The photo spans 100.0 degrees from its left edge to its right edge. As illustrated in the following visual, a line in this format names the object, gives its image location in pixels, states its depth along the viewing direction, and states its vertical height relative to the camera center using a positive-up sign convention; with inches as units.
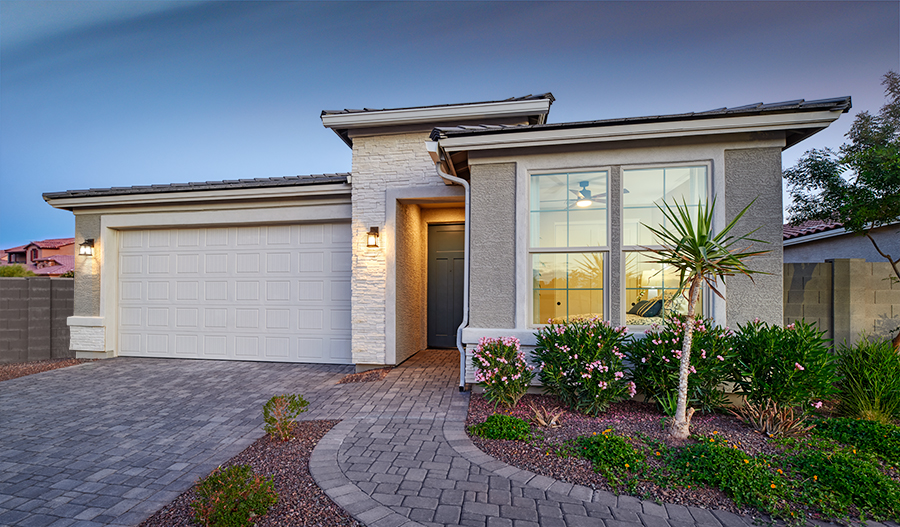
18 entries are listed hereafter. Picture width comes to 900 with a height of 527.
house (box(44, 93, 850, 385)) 175.8 +19.2
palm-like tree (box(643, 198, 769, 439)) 130.7 +0.4
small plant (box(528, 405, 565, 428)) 143.3 -59.4
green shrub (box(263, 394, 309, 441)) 141.0 -57.9
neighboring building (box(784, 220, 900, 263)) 284.8 +21.0
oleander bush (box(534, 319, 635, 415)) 153.1 -41.5
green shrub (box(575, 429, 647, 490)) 106.2 -57.9
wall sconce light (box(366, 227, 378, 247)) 250.5 +18.1
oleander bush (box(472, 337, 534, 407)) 164.7 -46.6
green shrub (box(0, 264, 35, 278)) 500.2 -10.8
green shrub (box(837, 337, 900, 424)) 148.3 -46.6
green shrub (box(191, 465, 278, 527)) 83.6 -54.4
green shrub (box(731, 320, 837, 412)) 136.6 -37.5
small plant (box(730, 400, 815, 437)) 134.1 -56.2
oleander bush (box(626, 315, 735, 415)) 146.9 -38.6
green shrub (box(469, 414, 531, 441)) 134.6 -59.7
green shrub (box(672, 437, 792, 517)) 94.3 -56.3
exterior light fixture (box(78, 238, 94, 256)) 299.3 +12.2
